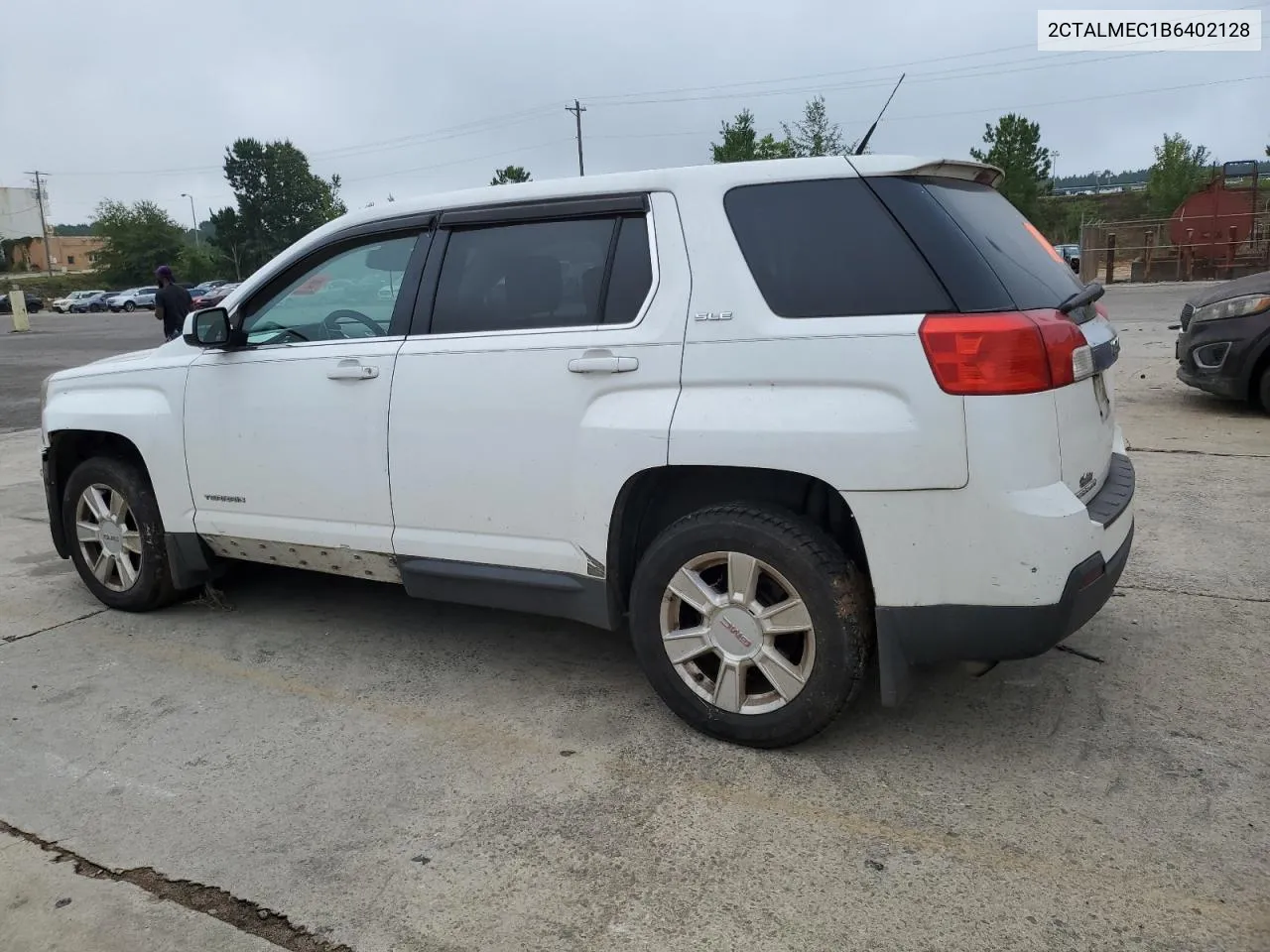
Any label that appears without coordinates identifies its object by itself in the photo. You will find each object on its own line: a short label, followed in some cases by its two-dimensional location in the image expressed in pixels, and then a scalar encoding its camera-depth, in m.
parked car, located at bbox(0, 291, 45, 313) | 55.44
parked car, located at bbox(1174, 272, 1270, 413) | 8.02
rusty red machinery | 28.91
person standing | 15.42
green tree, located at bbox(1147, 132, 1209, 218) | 47.12
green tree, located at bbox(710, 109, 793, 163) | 35.47
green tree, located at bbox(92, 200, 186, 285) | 81.50
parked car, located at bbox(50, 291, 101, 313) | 56.19
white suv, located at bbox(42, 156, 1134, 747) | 2.87
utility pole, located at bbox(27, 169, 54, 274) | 89.75
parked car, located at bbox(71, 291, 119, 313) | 56.15
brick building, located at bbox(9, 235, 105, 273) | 90.62
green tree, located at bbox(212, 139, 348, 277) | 90.25
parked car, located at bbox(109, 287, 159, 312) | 55.75
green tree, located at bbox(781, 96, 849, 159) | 38.07
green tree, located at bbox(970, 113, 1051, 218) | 38.06
